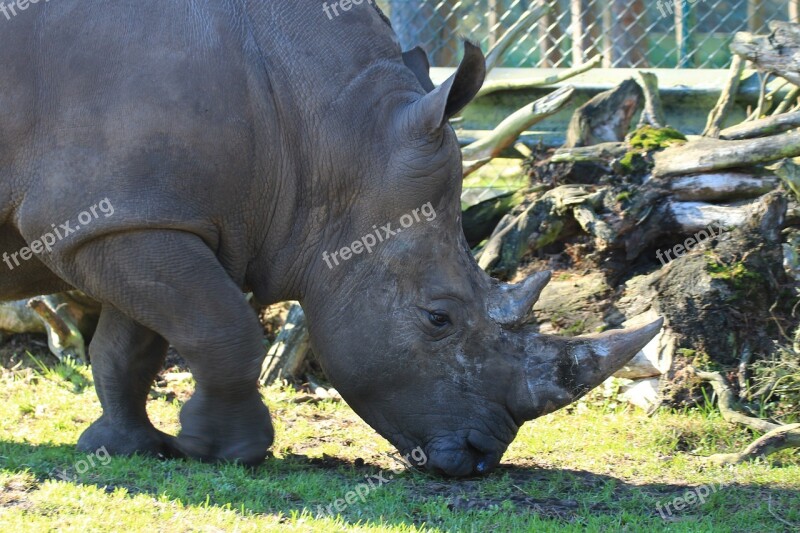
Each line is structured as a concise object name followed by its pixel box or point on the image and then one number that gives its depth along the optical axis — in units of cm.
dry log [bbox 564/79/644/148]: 1712
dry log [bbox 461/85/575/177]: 1644
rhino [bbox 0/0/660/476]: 1010
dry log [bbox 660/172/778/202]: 1494
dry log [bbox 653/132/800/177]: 1473
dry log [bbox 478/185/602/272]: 1556
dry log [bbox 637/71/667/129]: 1684
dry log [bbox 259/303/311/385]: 1548
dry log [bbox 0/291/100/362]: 1553
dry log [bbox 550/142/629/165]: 1598
